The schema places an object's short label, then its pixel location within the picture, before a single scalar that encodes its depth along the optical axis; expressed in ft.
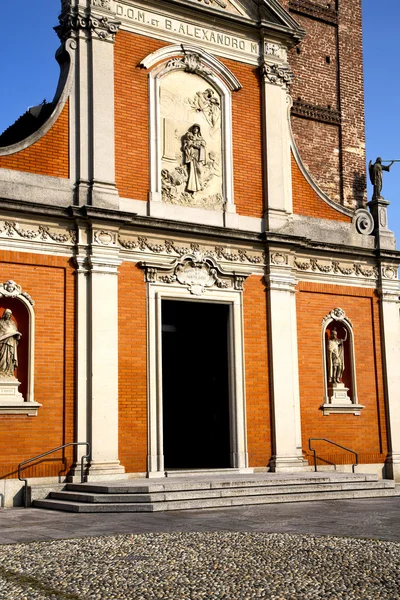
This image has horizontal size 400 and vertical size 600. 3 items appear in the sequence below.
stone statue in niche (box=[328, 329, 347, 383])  58.13
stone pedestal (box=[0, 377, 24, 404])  44.98
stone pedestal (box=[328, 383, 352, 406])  57.88
